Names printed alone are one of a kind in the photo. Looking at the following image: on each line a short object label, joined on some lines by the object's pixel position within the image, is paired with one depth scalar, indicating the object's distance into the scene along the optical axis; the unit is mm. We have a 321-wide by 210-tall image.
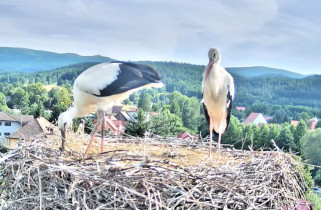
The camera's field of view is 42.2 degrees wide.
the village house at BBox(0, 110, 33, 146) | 15951
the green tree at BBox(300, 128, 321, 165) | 16625
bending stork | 2719
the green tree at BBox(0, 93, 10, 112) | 23281
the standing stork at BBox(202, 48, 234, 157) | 2766
